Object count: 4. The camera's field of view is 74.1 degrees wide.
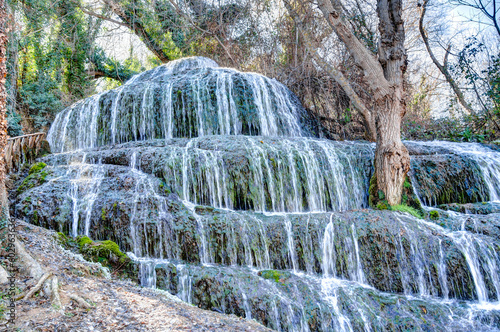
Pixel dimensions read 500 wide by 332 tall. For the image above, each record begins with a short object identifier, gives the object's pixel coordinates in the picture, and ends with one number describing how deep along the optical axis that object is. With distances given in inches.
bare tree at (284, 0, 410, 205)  288.8
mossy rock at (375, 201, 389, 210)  279.6
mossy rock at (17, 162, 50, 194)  266.4
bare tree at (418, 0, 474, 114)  530.3
